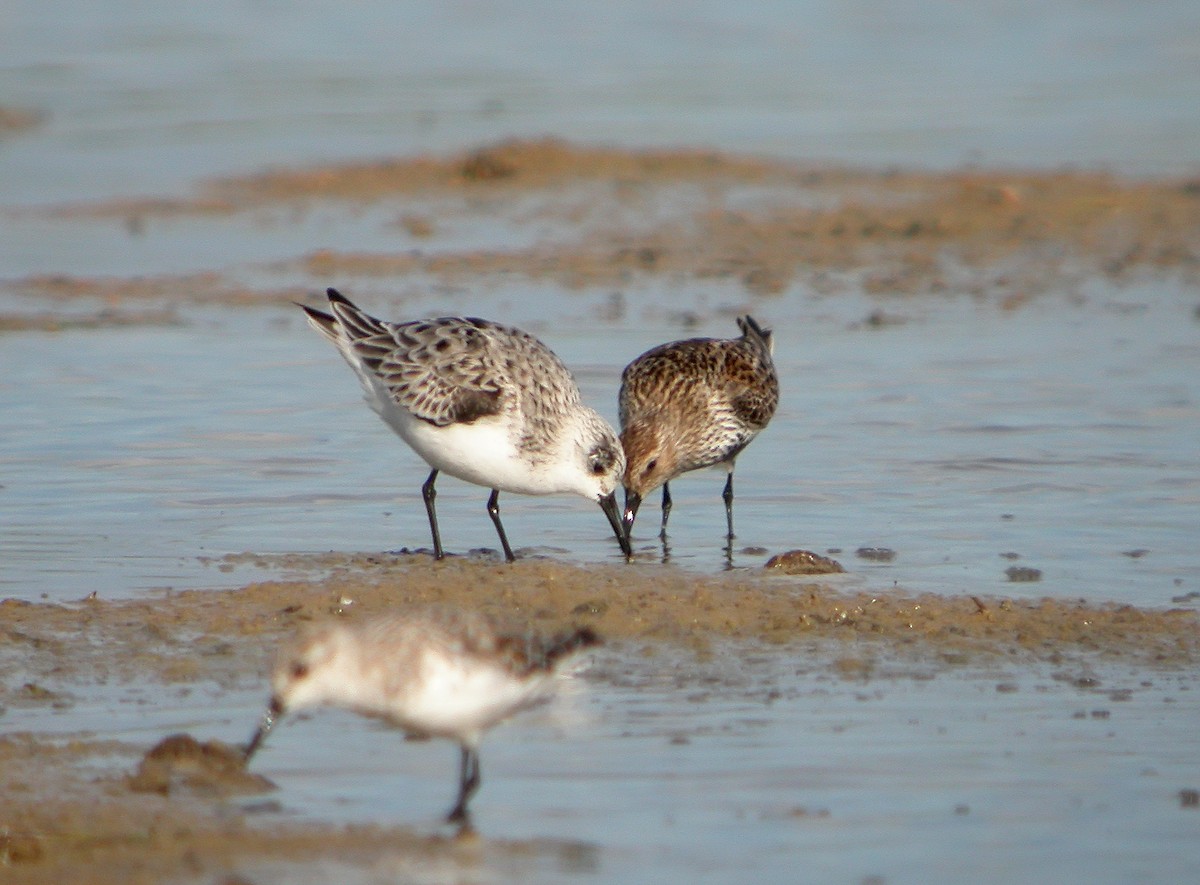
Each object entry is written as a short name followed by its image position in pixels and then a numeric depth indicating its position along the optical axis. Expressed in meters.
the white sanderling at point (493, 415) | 17.19
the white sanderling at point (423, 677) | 11.07
